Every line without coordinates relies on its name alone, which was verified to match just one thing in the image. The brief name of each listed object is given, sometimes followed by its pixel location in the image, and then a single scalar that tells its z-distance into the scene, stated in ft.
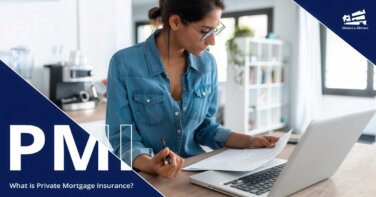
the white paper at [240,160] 2.33
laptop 1.69
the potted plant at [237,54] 11.60
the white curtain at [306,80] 12.61
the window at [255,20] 14.11
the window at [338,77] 7.93
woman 2.65
